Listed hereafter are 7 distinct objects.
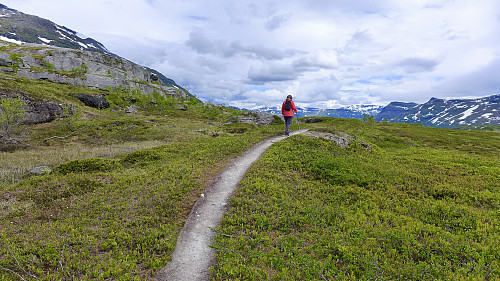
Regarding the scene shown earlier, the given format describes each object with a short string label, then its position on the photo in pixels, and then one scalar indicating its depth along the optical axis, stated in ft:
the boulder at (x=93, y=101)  232.53
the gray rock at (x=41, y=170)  58.11
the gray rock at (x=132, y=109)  259.19
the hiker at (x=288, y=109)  86.39
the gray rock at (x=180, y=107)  365.12
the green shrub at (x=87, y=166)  57.97
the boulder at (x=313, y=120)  211.16
